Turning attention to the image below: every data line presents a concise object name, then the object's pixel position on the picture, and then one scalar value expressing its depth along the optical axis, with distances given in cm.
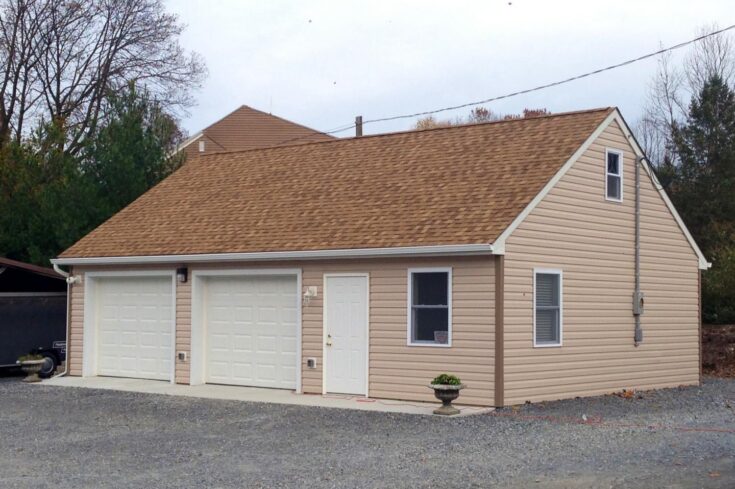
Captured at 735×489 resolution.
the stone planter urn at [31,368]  2058
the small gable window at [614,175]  1809
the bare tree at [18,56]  3362
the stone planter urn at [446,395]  1455
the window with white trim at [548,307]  1630
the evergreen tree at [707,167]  3303
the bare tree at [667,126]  3747
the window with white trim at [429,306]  1600
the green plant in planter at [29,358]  2073
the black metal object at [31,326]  2162
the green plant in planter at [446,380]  1466
